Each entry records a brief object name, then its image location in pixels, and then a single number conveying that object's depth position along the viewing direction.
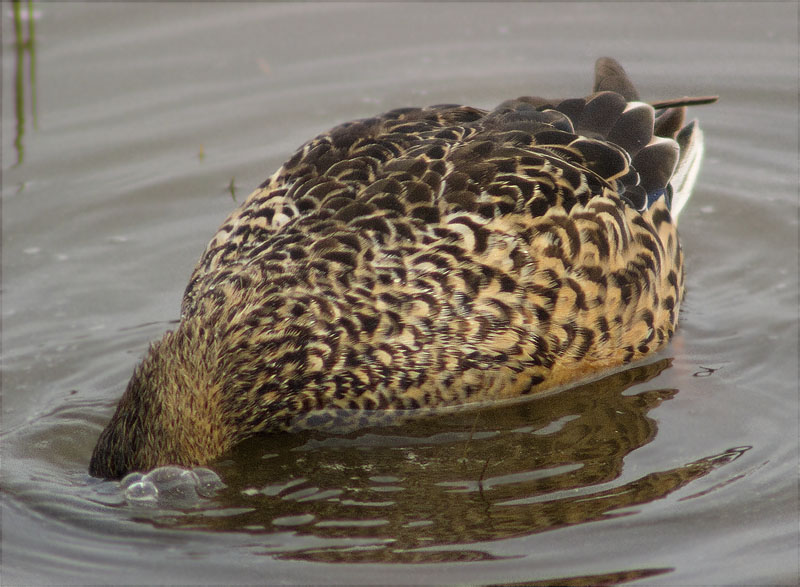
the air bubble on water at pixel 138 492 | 12.57
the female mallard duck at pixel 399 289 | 13.31
